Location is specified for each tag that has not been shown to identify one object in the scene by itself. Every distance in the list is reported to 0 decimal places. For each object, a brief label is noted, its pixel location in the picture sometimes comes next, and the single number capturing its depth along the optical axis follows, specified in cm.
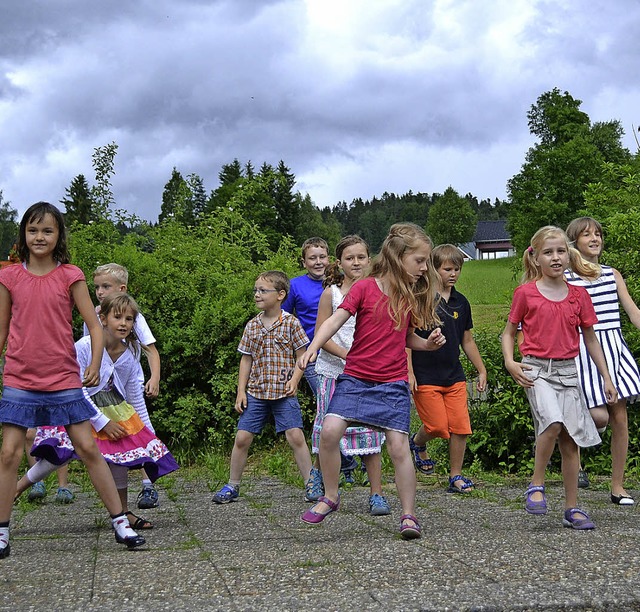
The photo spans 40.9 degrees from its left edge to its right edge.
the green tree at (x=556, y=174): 4372
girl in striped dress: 556
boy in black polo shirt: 639
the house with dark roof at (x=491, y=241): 15038
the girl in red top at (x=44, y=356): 433
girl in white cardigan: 499
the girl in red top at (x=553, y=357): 491
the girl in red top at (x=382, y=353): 475
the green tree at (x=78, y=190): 7478
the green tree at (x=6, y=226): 8262
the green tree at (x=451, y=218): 10856
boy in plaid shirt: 621
